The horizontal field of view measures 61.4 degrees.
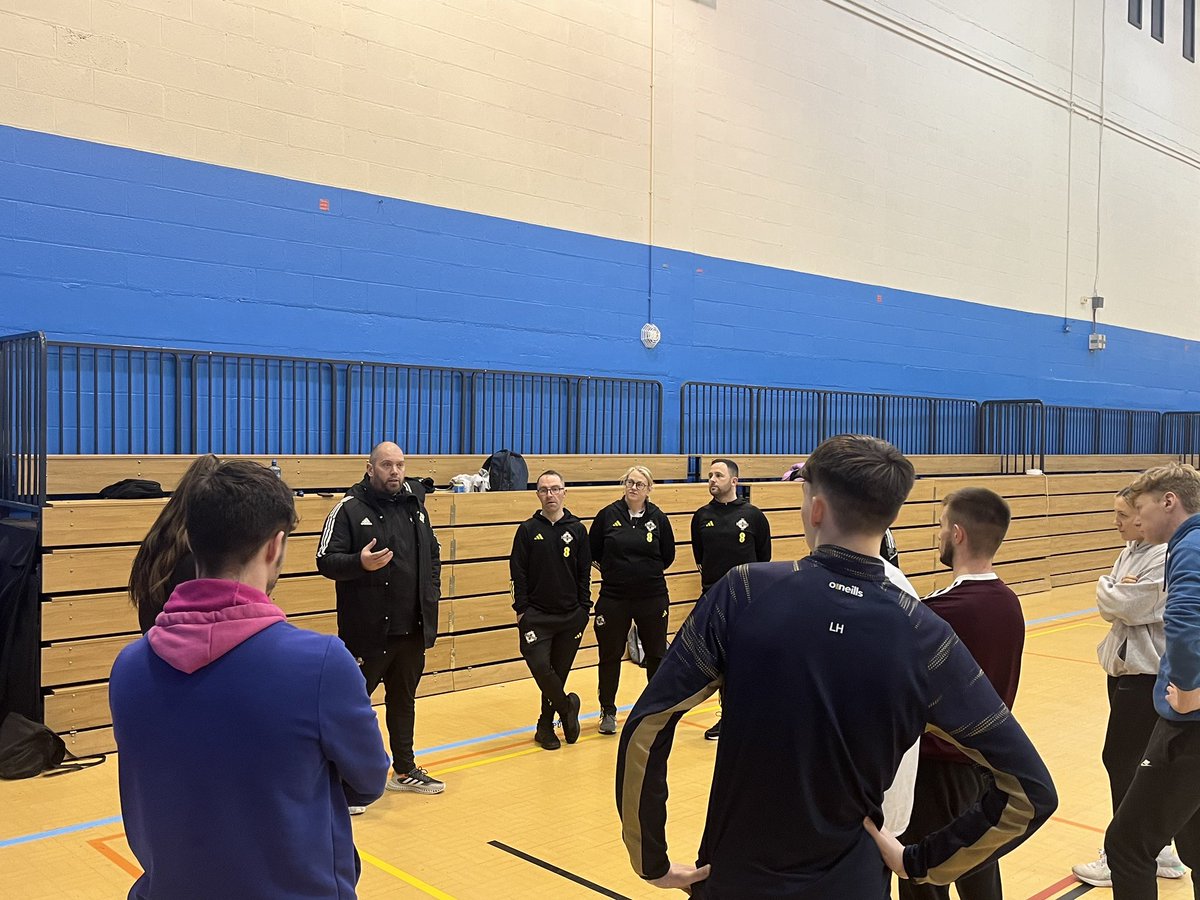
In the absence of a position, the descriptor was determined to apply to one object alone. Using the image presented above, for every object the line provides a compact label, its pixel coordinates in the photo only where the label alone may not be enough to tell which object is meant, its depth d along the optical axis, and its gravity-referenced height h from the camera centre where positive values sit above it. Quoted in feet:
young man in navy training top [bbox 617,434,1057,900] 6.34 -1.85
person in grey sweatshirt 12.16 -2.59
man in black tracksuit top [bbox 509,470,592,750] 21.63 -3.71
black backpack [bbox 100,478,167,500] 21.65 -1.50
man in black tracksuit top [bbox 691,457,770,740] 23.56 -2.42
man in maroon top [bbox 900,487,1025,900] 9.52 -1.98
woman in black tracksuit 22.45 -3.34
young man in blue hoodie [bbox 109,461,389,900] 5.74 -1.77
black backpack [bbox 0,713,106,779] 18.97 -6.30
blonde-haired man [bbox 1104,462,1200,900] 9.80 -3.27
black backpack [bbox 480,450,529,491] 28.78 -1.34
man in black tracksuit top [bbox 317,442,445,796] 18.15 -3.03
